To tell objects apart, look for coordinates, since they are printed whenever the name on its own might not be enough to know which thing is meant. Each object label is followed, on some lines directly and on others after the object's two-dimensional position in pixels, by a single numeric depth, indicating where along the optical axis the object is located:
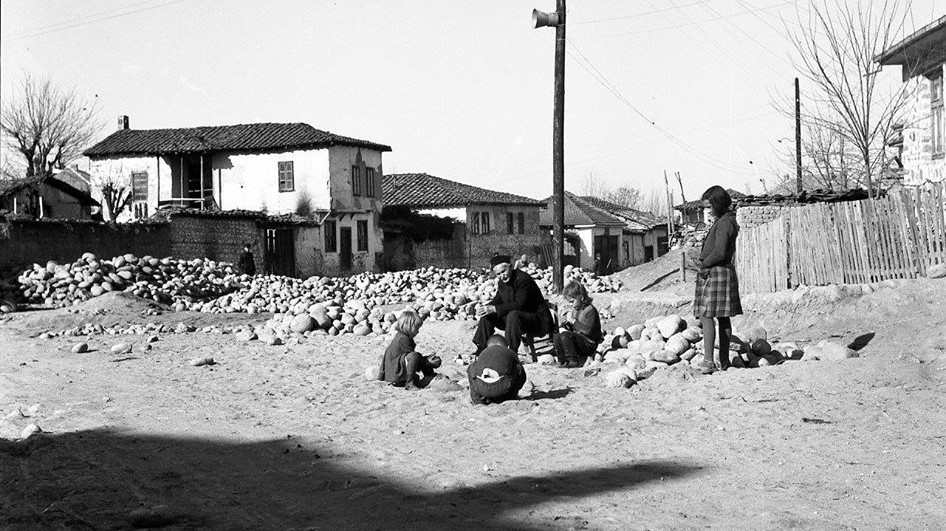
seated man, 12.31
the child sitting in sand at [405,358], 10.70
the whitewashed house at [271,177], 45.47
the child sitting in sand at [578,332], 11.93
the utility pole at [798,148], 29.25
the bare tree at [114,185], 44.78
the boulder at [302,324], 17.58
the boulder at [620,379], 10.36
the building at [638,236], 66.19
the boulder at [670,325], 11.91
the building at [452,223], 51.47
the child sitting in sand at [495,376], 9.64
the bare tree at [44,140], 57.03
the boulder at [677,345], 11.07
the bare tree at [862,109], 19.72
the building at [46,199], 42.06
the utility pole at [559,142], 20.58
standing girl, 10.14
